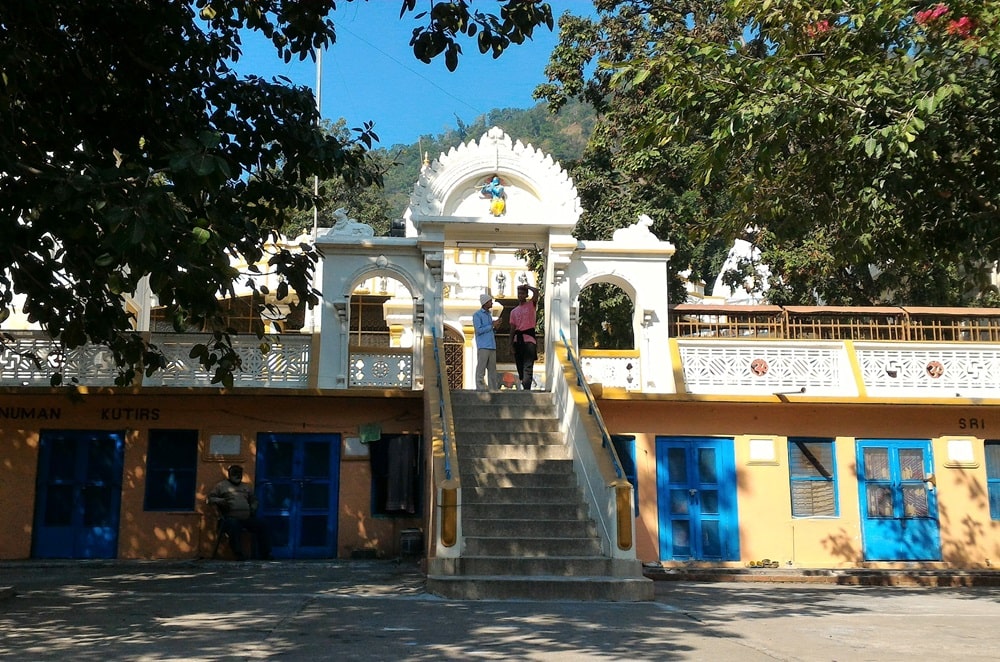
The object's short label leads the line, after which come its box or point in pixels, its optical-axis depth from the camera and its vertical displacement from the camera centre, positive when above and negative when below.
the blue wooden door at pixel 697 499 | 14.70 -0.12
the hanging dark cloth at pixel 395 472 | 14.31 +0.27
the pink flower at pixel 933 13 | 9.30 +4.45
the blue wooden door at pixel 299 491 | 14.38 +0.00
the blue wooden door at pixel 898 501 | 14.86 -0.15
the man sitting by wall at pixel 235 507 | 13.69 -0.22
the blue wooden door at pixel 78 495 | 14.17 -0.06
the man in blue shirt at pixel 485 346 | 14.31 +2.07
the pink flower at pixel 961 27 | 9.37 +4.34
